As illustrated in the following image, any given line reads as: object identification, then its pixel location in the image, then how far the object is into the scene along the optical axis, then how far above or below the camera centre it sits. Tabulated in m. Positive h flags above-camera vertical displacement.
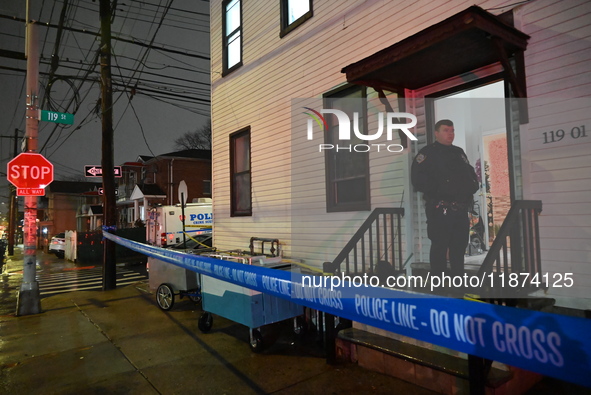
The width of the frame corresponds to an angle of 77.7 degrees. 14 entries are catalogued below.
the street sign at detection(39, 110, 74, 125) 8.97 +2.62
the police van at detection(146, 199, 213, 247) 18.19 -0.15
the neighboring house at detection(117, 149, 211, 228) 29.98 +3.32
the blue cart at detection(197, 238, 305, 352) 5.21 -1.37
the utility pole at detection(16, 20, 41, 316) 7.94 +0.31
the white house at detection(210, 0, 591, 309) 3.72 +1.44
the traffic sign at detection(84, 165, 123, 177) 13.41 +1.81
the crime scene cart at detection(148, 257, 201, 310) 7.42 -1.38
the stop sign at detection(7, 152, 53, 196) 8.11 +1.09
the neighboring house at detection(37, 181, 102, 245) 44.19 +1.95
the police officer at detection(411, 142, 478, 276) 4.34 +0.13
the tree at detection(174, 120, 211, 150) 51.03 +10.72
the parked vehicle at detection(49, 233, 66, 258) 23.28 -1.68
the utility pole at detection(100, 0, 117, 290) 10.52 +2.07
